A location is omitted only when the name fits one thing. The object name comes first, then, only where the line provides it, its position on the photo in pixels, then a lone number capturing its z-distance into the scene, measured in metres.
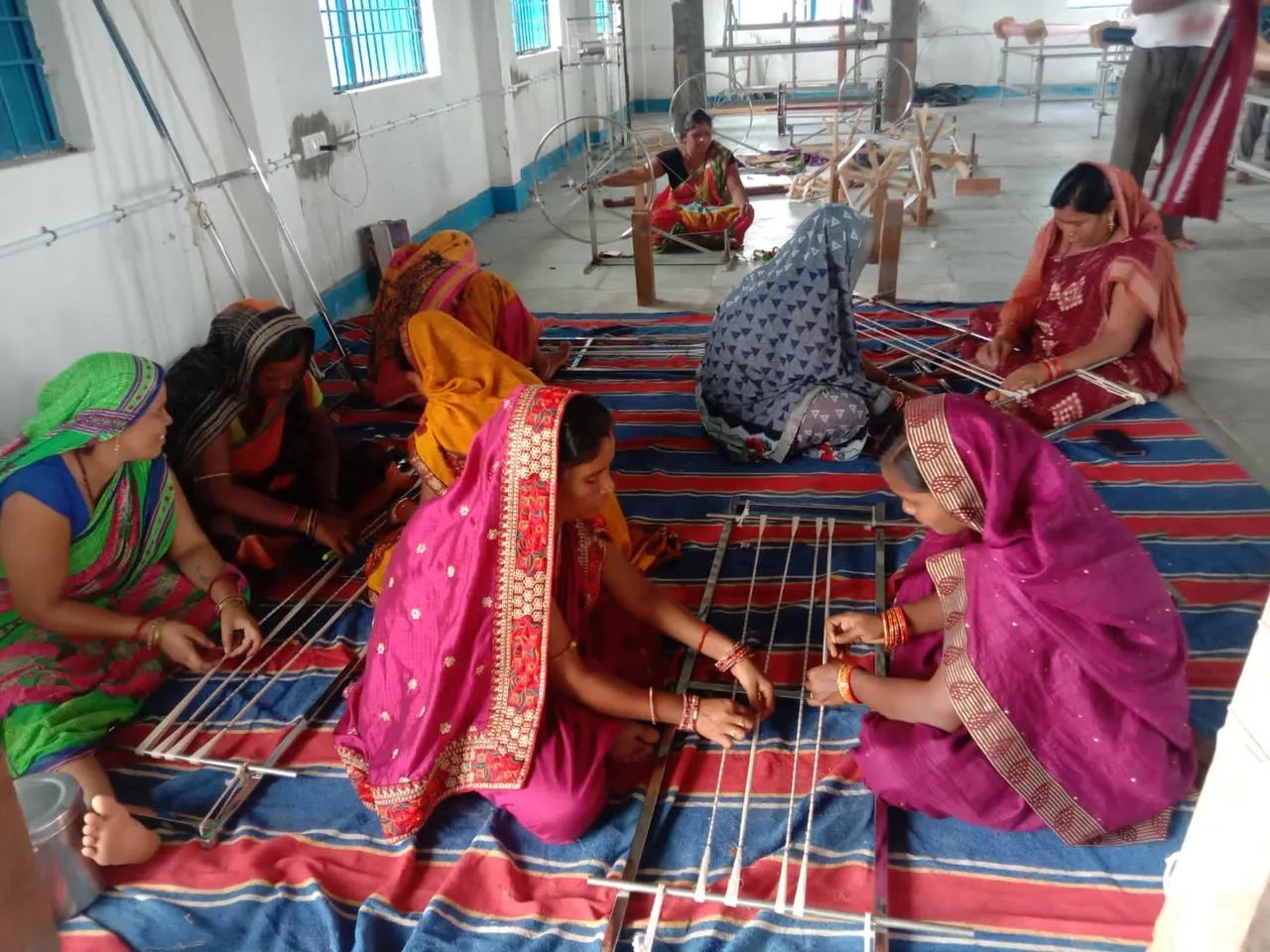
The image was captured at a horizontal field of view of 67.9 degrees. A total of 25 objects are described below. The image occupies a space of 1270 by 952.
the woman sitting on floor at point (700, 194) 5.52
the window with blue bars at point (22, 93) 2.80
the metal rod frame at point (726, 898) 1.44
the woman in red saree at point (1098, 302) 3.09
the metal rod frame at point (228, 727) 1.81
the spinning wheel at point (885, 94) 9.34
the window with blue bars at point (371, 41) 5.14
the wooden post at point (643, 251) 4.57
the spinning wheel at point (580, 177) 6.60
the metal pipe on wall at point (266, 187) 3.41
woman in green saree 1.83
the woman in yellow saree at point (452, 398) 2.26
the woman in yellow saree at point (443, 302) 3.24
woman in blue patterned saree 2.78
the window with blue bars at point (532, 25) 8.32
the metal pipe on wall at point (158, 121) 2.97
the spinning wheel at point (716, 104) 9.08
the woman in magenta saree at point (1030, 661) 1.38
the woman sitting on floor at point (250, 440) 2.47
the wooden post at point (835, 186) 5.41
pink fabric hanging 3.77
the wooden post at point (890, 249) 4.27
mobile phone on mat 2.96
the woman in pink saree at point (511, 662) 1.51
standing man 4.86
